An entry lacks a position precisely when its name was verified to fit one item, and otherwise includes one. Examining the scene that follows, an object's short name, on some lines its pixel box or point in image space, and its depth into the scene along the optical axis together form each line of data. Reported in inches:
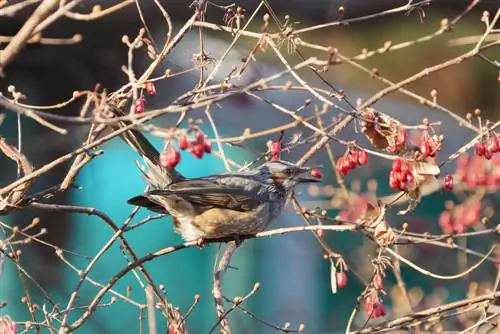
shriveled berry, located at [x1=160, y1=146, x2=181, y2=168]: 217.3
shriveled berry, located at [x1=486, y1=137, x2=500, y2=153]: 257.9
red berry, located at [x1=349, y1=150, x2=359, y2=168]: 267.7
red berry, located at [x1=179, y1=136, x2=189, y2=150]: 199.3
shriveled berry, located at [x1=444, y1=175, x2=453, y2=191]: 267.4
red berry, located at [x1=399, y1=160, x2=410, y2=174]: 253.9
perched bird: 331.3
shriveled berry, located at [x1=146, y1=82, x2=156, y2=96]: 262.5
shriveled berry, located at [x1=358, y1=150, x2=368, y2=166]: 265.4
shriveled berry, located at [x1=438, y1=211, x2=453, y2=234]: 393.0
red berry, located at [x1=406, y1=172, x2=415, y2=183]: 254.2
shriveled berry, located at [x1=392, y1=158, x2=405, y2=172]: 254.4
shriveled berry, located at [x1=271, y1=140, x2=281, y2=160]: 280.4
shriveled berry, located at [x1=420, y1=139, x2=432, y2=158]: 249.6
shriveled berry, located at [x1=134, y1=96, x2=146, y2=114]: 252.2
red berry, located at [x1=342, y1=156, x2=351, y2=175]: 267.7
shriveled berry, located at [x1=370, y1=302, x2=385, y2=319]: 271.7
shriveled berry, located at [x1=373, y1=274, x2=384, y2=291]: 258.4
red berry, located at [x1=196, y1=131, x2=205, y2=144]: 200.1
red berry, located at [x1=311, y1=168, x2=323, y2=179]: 312.9
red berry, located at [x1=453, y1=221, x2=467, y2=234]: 282.4
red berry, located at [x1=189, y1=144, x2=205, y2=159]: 200.2
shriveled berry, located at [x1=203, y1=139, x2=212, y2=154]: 200.8
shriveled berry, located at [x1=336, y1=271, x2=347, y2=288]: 282.0
